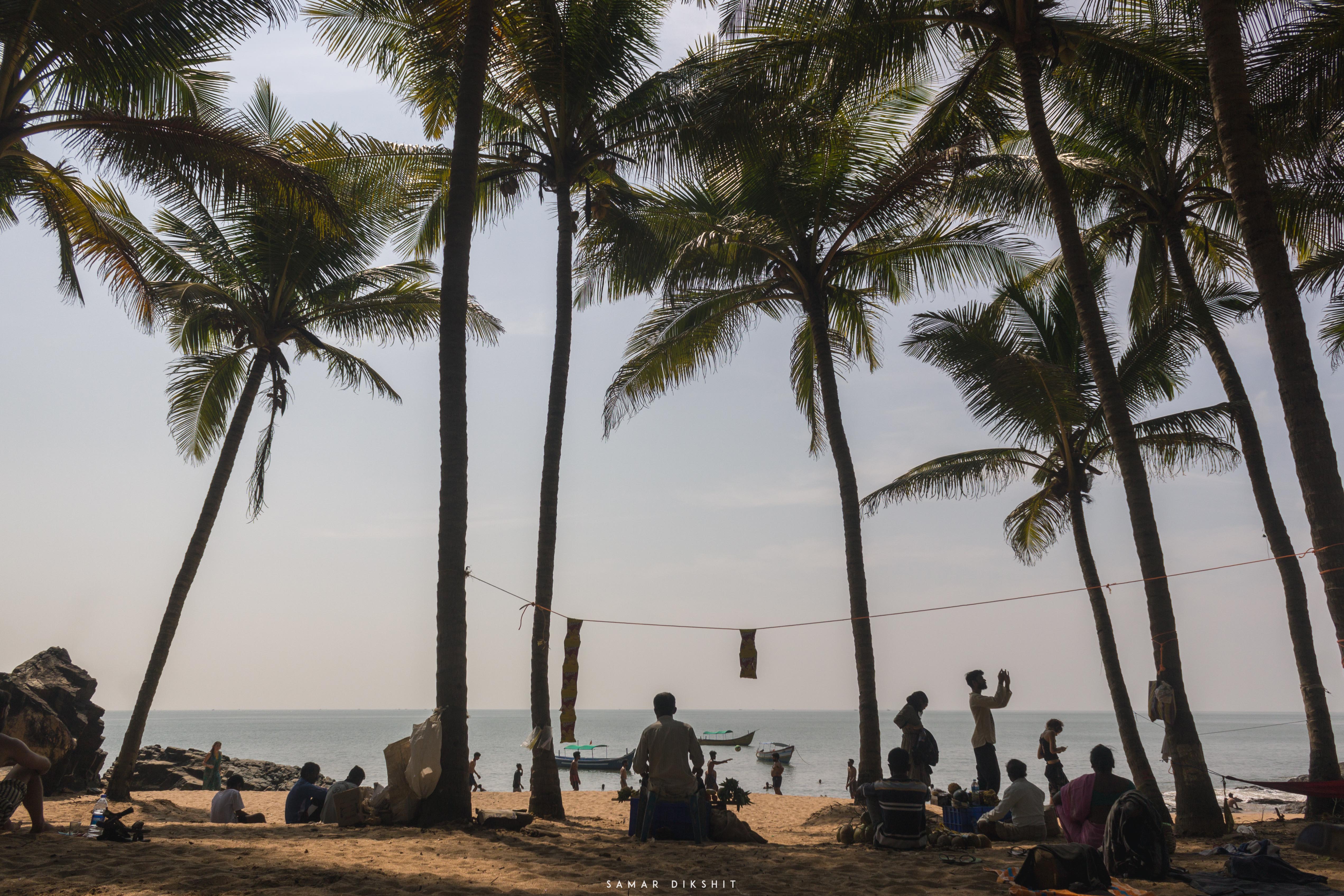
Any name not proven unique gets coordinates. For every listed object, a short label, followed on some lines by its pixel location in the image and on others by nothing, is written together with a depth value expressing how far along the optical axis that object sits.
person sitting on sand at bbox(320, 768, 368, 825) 9.23
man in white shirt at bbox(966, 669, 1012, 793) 10.38
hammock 7.19
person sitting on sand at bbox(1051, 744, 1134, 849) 6.82
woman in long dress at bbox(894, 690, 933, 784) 9.83
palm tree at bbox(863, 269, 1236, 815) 14.07
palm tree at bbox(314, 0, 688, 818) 12.08
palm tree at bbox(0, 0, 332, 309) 8.63
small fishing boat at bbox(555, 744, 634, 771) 50.75
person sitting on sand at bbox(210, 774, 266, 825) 10.45
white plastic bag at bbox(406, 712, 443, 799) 8.59
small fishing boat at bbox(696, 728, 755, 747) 61.78
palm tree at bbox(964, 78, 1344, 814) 11.23
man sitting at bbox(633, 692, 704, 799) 7.76
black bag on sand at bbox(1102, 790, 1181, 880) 6.02
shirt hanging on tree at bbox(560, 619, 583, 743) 11.06
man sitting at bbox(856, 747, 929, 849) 7.72
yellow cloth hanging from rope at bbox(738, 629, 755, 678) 11.62
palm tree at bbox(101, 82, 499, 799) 14.16
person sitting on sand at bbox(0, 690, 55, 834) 6.90
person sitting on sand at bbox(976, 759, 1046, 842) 8.32
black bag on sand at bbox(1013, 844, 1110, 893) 5.55
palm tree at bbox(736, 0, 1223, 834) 9.23
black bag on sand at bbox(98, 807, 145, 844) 7.24
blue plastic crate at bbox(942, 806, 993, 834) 8.94
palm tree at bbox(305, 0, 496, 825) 8.82
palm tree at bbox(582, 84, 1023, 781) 12.73
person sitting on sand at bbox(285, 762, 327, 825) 9.85
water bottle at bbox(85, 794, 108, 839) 7.61
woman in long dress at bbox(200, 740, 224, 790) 19.30
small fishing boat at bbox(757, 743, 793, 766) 58.22
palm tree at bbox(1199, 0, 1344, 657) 6.81
